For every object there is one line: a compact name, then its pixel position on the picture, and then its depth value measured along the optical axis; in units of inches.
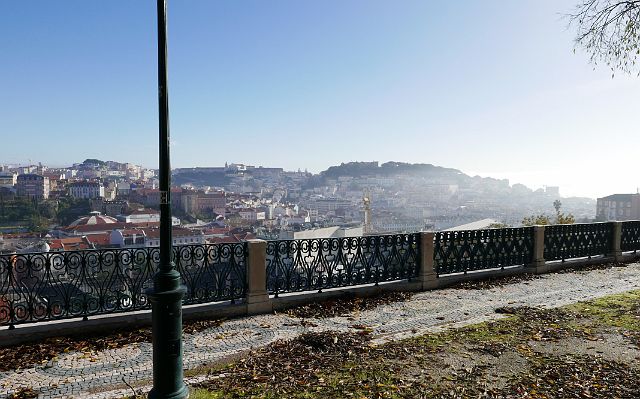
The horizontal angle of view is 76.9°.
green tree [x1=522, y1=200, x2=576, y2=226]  895.7
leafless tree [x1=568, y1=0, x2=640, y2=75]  375.2
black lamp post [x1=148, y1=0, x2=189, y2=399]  151.3
